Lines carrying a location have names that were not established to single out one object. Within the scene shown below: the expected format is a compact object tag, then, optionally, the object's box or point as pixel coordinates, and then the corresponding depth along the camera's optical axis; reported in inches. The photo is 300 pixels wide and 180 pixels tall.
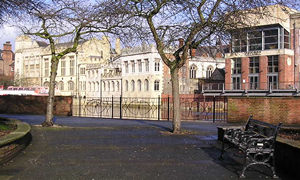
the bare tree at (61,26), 592.5
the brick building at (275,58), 1713.3
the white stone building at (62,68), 3056.1
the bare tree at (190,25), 487.5
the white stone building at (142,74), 2347.4
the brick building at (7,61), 4143.7
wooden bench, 273.7
